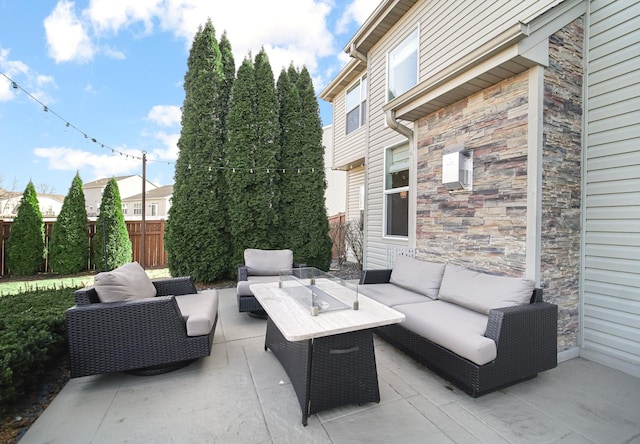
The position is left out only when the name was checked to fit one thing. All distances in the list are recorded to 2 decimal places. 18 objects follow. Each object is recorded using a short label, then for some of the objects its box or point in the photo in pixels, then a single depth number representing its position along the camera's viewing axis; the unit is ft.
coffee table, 6.51
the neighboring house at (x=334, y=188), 46.56
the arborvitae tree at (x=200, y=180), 20.17
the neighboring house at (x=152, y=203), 76.69
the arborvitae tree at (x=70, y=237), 23.40
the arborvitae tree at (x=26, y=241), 22.58
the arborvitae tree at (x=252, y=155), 20.70
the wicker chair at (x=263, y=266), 14.80
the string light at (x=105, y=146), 13.83
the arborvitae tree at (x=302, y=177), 22.26
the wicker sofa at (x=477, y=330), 7.27
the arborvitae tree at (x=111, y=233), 24.07
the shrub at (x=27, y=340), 6.42
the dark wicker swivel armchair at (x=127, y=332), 7.69
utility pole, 24.26
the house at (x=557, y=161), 8.85
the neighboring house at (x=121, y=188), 77.62
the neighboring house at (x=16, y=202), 55.93
